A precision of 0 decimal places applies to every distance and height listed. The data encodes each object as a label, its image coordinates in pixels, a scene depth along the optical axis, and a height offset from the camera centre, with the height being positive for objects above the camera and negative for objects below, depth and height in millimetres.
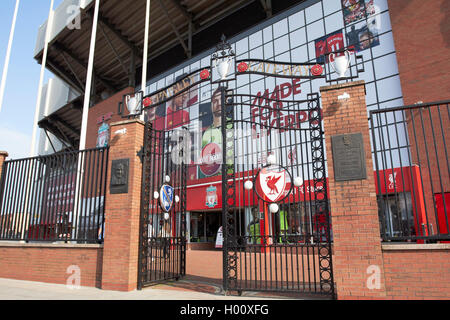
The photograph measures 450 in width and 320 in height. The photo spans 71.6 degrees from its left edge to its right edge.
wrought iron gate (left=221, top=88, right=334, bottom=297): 5898 +511
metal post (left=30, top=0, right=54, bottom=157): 16428 +6911
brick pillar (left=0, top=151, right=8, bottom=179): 9707 +2234
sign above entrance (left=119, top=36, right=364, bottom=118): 6176 +3333
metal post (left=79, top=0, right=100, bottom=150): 14677 +7635
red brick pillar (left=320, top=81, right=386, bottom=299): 4965 +97
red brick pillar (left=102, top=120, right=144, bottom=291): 6625 +140
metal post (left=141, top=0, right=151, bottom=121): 15625 +9165
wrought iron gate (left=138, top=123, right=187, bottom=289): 6953 +208
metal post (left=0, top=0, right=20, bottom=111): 13789 +7894
